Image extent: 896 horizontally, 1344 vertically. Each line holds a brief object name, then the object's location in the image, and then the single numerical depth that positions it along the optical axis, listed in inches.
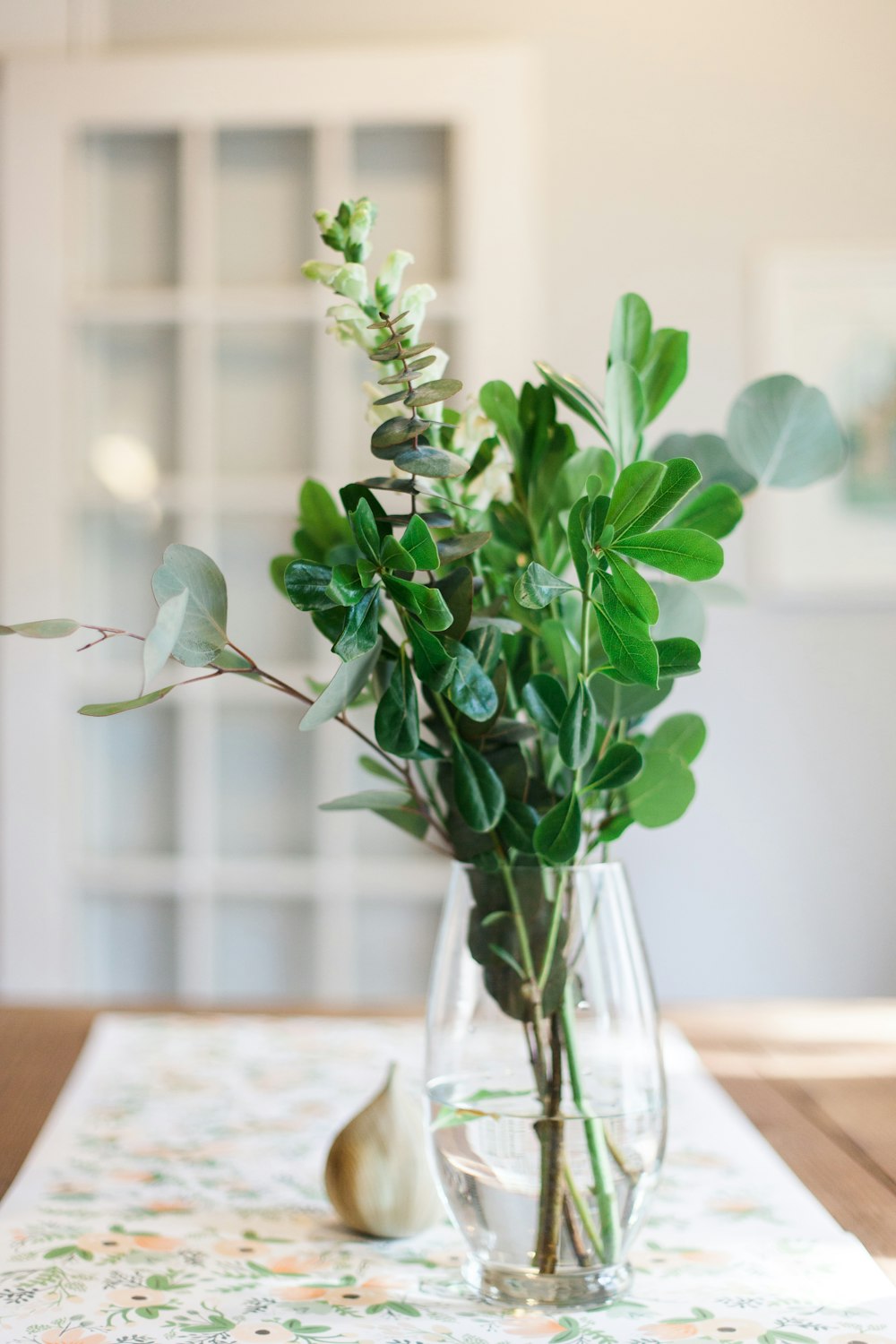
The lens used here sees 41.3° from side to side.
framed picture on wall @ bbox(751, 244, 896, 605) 87.3
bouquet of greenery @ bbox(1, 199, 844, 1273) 18.3
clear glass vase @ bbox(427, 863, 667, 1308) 20.3
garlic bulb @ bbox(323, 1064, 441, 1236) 23.9
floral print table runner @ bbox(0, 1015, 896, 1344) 20.0
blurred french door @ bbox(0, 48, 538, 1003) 86.2
